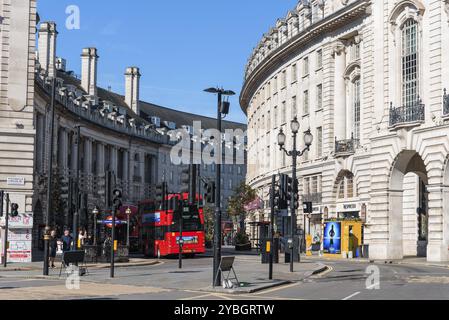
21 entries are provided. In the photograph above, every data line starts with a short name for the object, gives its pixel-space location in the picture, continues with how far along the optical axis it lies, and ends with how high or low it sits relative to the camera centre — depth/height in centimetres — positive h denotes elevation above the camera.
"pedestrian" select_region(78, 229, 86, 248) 4457 -30
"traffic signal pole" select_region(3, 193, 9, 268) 3769 -66
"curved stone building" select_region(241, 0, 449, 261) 4722 +841
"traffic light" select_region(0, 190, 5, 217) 3677 +143
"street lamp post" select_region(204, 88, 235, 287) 2447 +84
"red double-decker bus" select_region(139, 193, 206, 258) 5328 +0
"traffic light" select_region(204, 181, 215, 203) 2595 +127
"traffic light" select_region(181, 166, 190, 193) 2505 +163
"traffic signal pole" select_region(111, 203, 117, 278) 2900 -26
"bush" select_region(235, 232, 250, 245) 7369 -59
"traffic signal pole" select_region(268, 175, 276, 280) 2850 +13
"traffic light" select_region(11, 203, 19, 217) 3941 +107
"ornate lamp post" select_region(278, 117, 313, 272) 3400 +237
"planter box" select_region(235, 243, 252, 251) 7241 -129
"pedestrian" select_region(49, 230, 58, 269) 3712 -87
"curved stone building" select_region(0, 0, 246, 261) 4716 +1099
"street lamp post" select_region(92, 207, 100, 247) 5000 -9
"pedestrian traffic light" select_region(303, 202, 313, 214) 4775 +154
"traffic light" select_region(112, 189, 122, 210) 2916 +121
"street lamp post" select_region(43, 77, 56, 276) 3123 +84
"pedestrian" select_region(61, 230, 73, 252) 3742 -44
